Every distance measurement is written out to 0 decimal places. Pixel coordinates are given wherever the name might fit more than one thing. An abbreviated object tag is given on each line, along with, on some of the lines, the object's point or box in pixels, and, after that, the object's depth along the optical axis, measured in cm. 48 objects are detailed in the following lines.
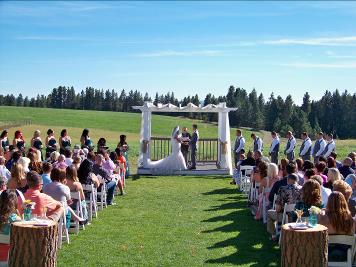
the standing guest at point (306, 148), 2109
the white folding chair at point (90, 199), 1187
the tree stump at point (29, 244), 730
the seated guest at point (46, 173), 1075
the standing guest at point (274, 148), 2181
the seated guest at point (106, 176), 1366
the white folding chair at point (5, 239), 751
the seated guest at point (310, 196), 832
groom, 2272
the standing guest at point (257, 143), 2083
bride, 2202
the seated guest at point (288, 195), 983
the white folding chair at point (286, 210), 941
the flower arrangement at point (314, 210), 752
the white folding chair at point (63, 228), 949
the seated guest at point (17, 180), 1026
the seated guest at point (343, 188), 833
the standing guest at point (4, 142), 1752
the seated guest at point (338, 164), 1322
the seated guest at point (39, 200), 859
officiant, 2347
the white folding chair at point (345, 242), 755
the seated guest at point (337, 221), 764
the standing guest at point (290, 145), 2138
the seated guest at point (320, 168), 1114
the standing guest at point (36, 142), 1875
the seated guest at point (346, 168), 1246
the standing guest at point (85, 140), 1912
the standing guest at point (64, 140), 1899
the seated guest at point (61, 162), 1263
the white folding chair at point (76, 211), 1067
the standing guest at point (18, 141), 1806
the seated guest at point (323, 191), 928
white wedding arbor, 2212
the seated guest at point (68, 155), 1398
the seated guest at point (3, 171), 1185
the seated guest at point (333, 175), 1002
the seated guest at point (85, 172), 1205
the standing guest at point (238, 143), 2106
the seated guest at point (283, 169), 1145
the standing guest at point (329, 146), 1956
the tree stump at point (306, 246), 737
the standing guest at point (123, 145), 1920
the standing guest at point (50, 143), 1928
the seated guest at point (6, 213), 760
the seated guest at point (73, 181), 1077
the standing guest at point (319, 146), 2016
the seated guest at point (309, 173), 985
